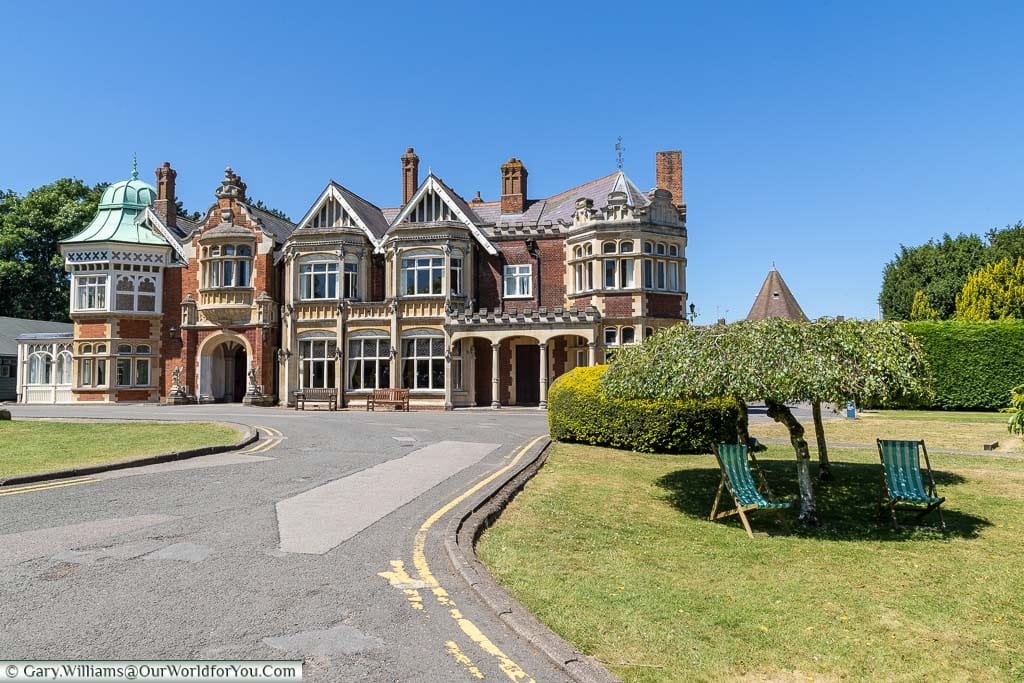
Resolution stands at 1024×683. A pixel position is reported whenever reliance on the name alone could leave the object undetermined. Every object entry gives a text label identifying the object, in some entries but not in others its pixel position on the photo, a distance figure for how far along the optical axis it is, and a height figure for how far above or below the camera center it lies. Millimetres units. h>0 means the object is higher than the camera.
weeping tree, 8172 -23
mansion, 31953 +3796
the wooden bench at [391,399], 30719 -1551
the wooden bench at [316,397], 31927 -1505
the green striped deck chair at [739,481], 8446 -1598
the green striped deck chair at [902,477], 8852 -1616
